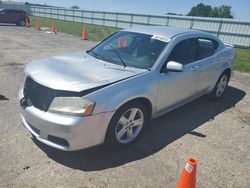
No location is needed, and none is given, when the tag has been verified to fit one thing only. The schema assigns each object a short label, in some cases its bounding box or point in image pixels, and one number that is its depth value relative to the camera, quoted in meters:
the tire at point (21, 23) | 20.15
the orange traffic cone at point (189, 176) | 1.89
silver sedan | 2.43
